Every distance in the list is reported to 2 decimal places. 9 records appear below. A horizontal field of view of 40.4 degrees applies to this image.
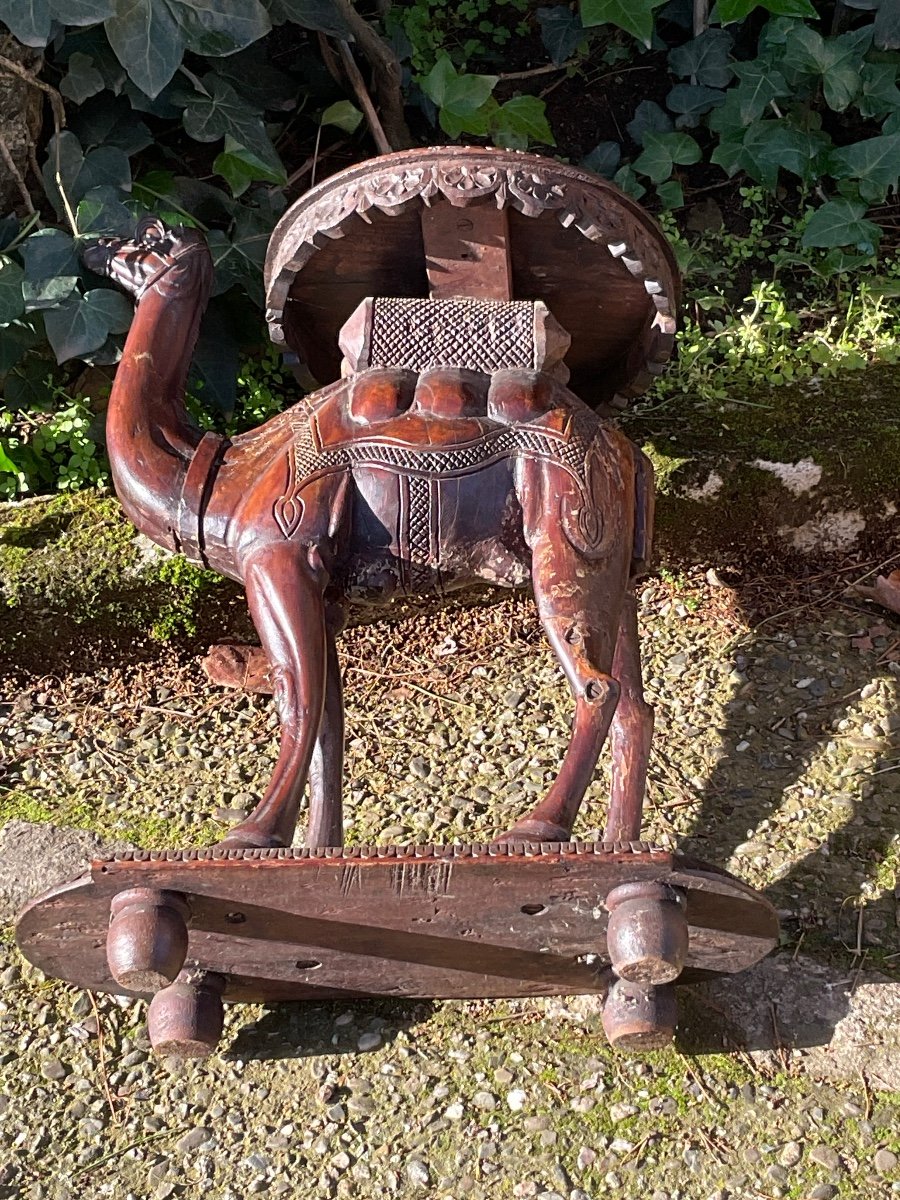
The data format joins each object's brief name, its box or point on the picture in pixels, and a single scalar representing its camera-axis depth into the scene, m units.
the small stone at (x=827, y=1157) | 1.75
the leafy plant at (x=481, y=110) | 2.91
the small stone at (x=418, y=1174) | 1.77
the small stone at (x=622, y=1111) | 1.83
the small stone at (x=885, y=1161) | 1.74
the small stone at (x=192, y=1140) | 1.83
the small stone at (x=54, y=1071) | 1.93
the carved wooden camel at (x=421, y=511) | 1.55
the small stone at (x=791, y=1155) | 1.76
